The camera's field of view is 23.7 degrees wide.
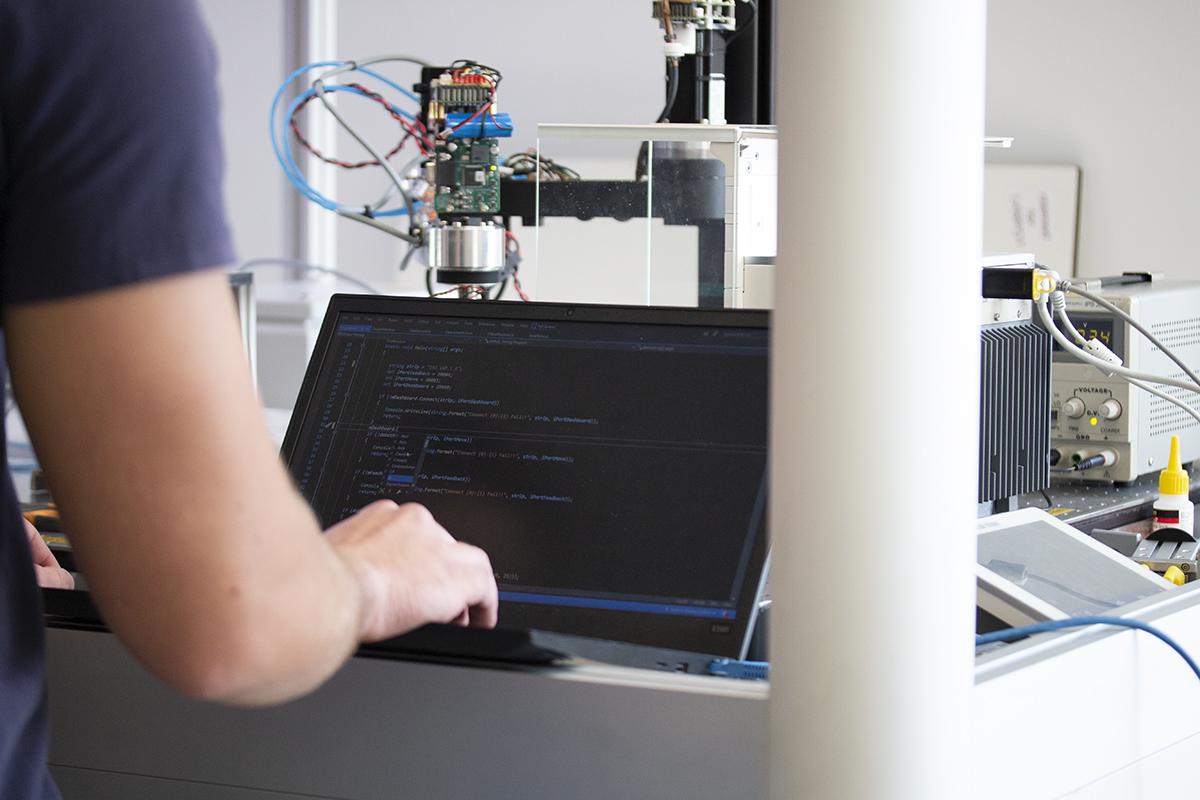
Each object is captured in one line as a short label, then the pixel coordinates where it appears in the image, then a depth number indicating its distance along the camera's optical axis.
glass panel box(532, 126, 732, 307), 2.63
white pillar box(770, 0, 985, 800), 1.79
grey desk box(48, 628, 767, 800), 2.08
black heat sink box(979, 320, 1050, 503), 2.58
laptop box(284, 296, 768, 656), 2.16
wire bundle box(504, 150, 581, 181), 2.73
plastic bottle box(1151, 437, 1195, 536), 2.61
